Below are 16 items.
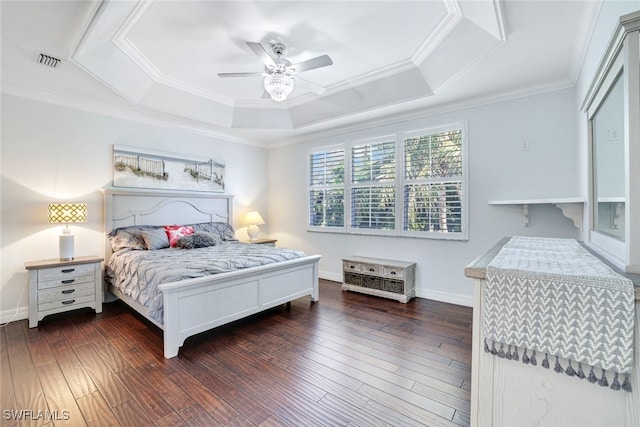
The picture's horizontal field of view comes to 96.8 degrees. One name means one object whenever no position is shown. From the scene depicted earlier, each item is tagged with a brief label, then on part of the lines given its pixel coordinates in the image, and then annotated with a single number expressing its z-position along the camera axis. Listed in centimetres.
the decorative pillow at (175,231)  391
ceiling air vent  258
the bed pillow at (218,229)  443
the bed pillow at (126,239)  355
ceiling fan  249
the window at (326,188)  470
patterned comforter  247
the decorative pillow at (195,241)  376
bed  238
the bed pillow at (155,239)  364
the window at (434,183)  358
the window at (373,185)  412
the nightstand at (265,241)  488
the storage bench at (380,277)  367
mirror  139
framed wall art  386
